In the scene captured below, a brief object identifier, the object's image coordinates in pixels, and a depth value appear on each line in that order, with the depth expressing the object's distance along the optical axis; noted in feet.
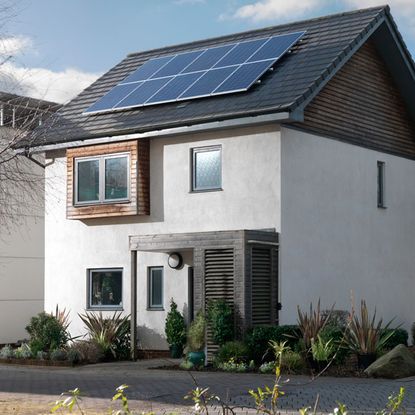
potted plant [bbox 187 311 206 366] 65.10
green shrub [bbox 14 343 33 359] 73.67
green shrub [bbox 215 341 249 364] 63.41
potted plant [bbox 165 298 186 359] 73.61
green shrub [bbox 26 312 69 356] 74.43
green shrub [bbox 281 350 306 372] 60.23
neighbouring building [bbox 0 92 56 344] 100.27
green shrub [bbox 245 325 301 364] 64.28
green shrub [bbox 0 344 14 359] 74.38
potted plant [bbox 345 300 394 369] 61.46
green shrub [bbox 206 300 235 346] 65.92
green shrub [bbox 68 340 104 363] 72.33
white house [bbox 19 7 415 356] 70.33
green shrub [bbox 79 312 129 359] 74.49
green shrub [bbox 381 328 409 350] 69.31
